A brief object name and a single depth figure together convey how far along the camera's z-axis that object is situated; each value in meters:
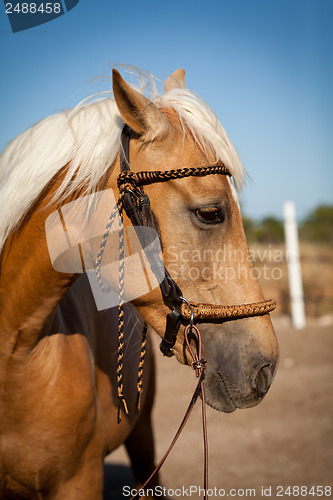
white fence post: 9.70
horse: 1.77
